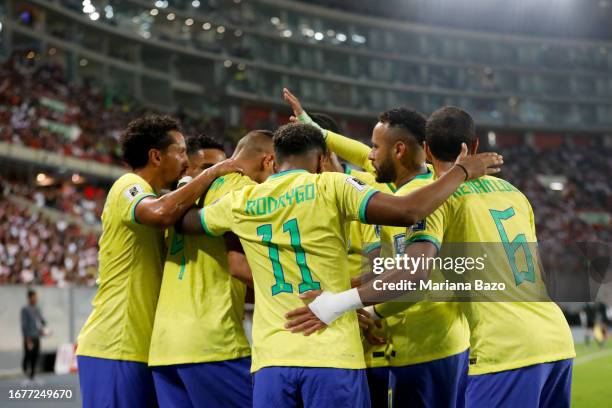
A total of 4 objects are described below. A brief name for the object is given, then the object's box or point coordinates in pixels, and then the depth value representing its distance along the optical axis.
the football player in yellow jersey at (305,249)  8.17
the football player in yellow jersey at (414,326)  9.95
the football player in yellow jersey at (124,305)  10.34
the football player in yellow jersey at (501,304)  8.99
